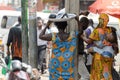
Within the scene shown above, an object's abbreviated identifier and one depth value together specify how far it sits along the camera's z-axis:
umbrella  14.84
